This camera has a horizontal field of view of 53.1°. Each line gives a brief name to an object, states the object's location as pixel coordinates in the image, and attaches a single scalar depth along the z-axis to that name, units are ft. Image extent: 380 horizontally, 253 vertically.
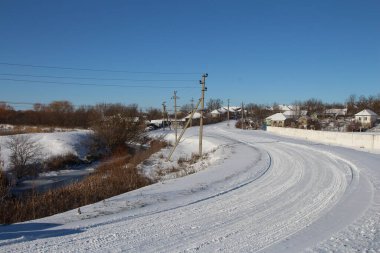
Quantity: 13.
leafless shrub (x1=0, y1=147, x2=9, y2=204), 63.34
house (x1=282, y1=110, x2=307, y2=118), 473.10
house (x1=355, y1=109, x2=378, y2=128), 332.84
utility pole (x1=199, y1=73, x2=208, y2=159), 122.79
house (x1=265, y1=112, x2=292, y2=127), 357.61
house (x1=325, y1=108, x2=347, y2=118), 456.45
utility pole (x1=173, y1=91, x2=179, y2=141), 202.18
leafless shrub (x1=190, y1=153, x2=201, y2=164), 111.63
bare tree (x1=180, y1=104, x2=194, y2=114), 536.70
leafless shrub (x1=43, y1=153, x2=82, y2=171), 118.98
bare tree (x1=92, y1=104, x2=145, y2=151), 167.32
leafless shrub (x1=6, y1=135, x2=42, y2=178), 105.91
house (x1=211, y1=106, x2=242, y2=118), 568.98
